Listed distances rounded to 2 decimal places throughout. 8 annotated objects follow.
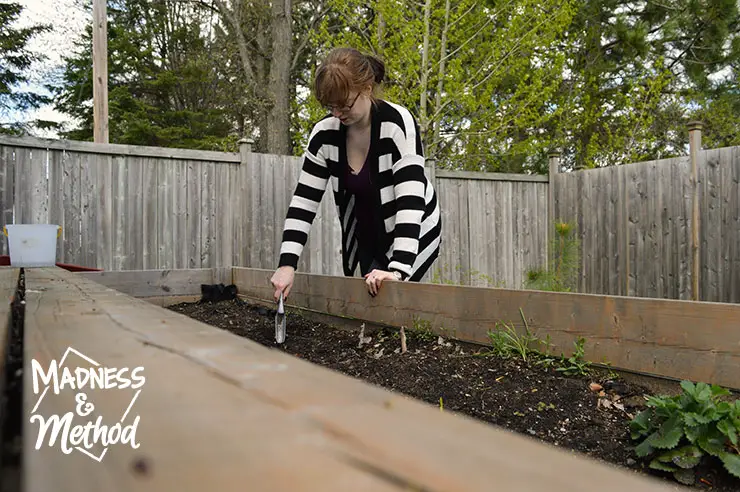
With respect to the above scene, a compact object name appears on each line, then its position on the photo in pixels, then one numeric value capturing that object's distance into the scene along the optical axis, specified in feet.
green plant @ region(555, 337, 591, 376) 5.14
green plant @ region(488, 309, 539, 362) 5.62
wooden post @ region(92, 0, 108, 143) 17.15
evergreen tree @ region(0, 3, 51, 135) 35.06
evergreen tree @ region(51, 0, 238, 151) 36.58
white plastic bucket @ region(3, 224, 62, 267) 9.19
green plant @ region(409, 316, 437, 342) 6.54
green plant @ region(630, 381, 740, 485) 3.71
